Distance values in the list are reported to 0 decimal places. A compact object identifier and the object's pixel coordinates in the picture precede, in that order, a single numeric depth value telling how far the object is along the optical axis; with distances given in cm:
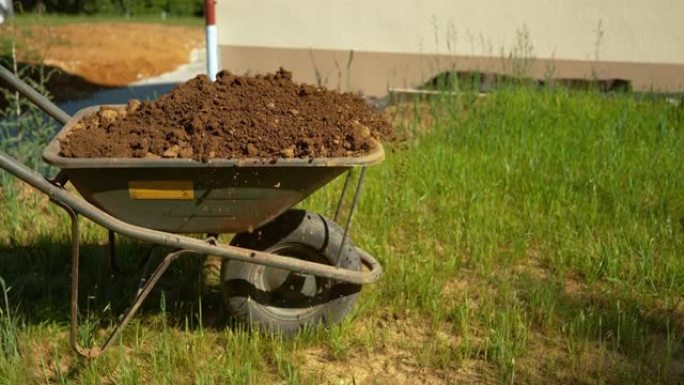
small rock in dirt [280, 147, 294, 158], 254
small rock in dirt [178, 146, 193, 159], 251
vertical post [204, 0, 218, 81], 630
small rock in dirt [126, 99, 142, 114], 295
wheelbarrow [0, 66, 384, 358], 250
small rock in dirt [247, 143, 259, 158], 254
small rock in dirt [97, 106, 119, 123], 290
